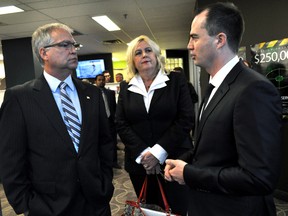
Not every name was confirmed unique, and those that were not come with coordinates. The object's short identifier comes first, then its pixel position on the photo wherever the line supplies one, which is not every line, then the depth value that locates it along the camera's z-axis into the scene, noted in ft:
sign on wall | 10.17
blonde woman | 6.01
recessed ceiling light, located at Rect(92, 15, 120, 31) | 18.04
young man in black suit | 2.84
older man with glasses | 4.51
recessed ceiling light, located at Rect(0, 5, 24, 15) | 14.42
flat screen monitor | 38.17
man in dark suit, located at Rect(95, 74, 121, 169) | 15.09
